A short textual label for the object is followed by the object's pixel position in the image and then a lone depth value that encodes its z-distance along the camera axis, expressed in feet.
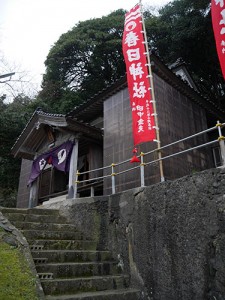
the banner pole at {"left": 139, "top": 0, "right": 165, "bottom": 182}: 24.09
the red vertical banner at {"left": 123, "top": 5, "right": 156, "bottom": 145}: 25.71
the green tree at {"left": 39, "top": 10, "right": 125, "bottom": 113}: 82.74
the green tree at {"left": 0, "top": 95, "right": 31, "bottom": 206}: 59.98
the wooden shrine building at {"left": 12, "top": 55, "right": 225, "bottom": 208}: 31.37
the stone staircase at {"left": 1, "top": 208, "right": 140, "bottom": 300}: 16.33
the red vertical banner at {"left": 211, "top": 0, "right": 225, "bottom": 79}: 19.85
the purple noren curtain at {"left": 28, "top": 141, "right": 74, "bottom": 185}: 36.01
